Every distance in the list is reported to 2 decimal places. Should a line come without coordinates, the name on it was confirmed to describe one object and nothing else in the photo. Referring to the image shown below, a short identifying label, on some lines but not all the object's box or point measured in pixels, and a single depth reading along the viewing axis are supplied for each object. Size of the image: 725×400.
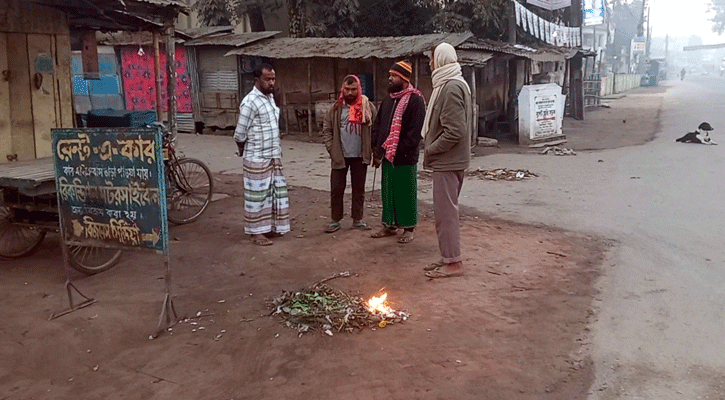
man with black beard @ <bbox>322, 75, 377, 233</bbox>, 6.73
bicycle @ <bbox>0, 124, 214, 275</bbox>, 5.42
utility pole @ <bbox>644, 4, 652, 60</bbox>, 65.62
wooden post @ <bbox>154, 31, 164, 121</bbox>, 9.00
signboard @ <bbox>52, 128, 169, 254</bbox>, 4.46
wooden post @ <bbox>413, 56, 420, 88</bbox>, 15.41
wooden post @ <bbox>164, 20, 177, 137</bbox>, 9.00
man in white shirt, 6.37
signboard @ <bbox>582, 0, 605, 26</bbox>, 32.97
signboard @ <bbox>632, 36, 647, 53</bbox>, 61.49
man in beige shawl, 5.20
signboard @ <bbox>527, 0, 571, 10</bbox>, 20.64
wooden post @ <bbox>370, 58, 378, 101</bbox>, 16.77
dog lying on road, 15.25
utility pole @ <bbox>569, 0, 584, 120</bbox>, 23.73
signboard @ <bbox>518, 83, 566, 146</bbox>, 15.61
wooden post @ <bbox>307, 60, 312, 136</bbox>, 17.06
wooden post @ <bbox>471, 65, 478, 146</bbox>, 14.67
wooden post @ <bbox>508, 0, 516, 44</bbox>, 19.75
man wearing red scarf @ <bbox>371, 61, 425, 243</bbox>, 6.22
